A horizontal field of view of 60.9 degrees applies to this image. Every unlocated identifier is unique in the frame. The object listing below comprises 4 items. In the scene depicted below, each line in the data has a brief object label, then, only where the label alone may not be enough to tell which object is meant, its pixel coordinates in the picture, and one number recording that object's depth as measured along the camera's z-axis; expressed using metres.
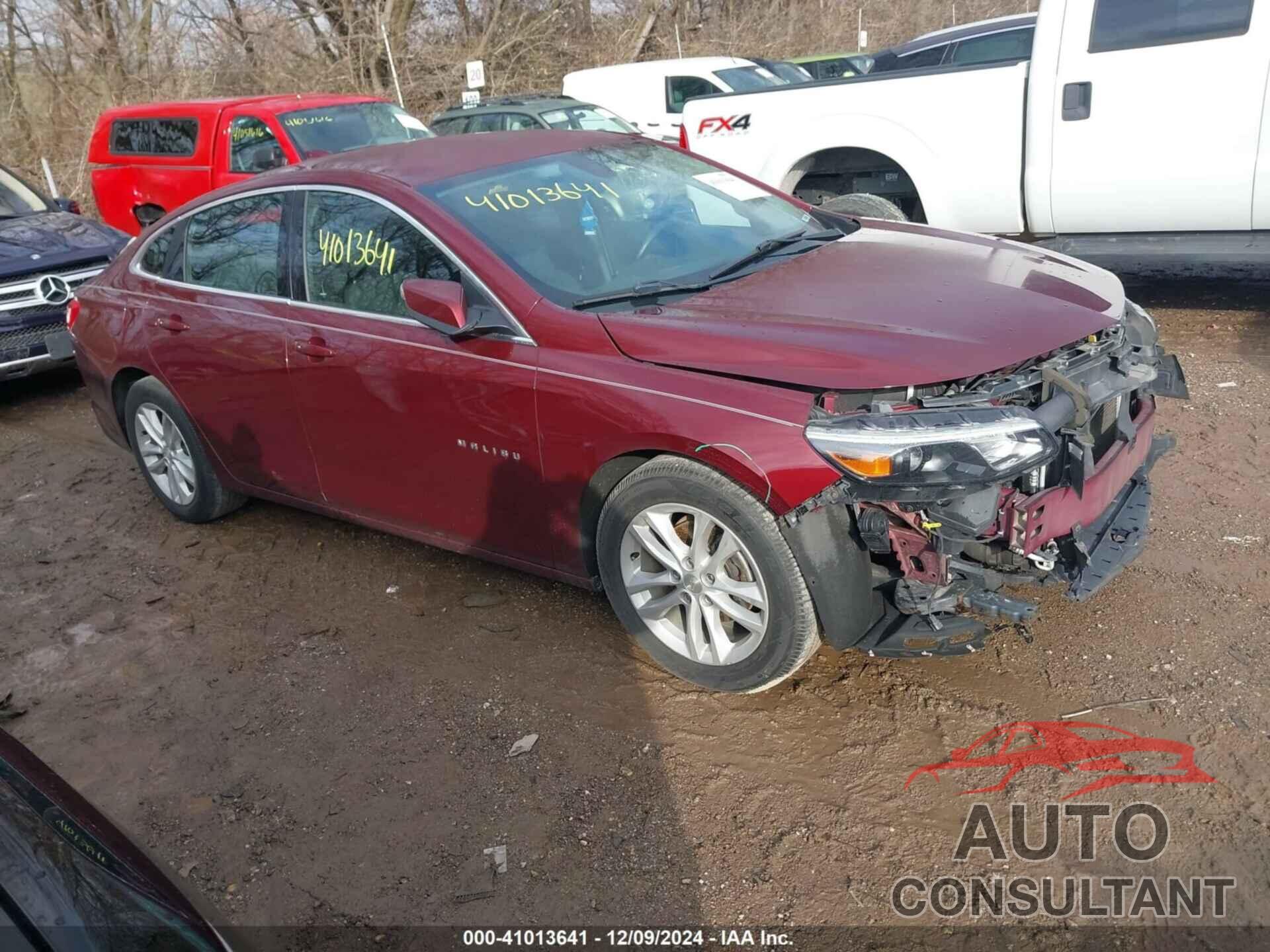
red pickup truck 10.41
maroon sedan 3.15
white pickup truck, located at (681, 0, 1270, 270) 5.99
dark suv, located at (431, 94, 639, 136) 13.31
